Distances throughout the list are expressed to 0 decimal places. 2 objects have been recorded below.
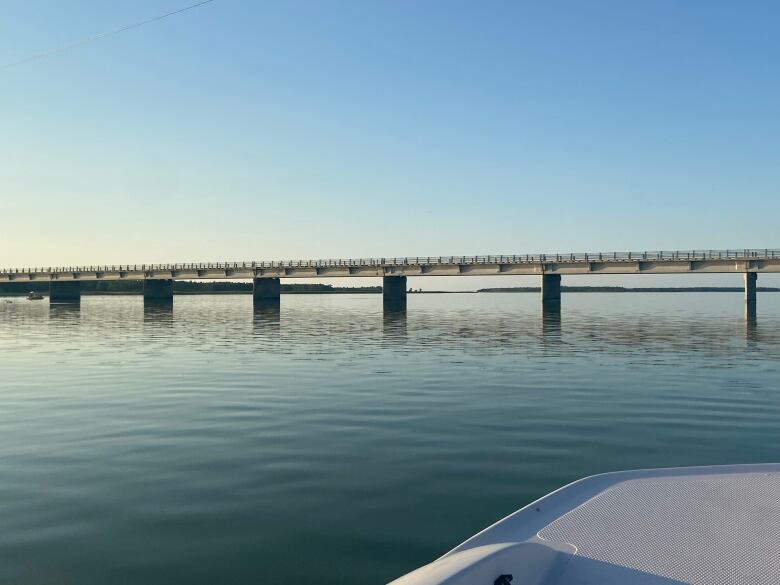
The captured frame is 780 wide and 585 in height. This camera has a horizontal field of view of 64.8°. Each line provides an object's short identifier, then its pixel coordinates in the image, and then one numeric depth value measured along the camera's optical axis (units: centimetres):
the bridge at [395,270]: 7519
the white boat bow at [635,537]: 434
